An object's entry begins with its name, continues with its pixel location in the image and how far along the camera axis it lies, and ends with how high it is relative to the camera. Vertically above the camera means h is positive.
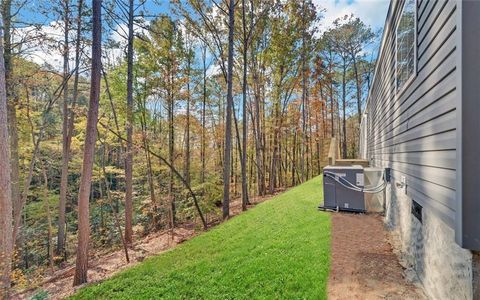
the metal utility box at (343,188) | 5.82 -0.94
